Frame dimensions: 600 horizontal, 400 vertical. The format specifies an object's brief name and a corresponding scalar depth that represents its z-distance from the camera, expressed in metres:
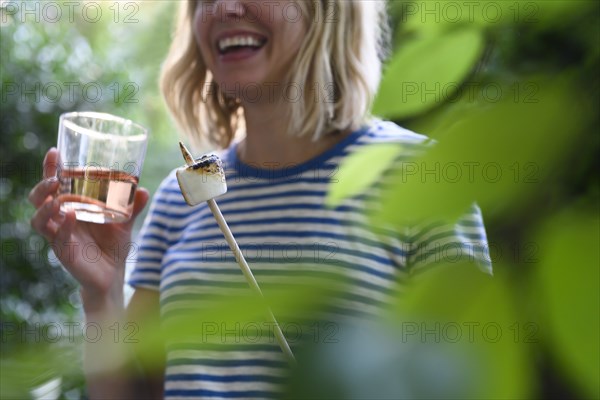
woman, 1.16
